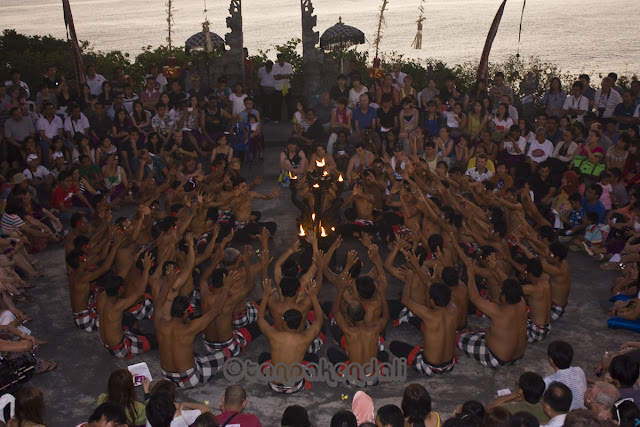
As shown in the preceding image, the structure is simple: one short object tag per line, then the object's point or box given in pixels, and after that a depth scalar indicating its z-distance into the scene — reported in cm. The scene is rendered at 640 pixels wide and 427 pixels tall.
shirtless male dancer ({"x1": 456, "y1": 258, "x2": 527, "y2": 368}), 793
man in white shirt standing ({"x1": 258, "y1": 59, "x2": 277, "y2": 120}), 1805
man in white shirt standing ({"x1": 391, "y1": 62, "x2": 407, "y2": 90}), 1668
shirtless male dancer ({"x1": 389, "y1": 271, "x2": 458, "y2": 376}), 787
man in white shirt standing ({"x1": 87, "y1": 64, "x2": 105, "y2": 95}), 1658
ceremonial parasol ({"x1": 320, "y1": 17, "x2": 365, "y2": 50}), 1972
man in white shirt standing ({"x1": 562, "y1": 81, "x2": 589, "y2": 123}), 1518
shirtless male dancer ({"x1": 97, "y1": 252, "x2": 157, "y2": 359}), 833
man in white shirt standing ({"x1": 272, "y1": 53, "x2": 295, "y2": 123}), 1798
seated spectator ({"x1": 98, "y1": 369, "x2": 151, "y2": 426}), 633
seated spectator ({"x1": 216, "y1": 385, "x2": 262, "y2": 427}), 602
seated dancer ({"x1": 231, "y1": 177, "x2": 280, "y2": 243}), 1200
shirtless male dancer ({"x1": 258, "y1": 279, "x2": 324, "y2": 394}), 770
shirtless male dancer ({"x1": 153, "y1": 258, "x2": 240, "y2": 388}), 773
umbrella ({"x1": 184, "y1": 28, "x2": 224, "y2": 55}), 1969
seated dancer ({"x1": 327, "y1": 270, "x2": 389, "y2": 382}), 782
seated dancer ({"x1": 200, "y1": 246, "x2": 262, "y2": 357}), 848
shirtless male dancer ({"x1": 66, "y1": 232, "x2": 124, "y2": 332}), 909
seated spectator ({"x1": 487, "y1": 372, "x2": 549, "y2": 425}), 619
